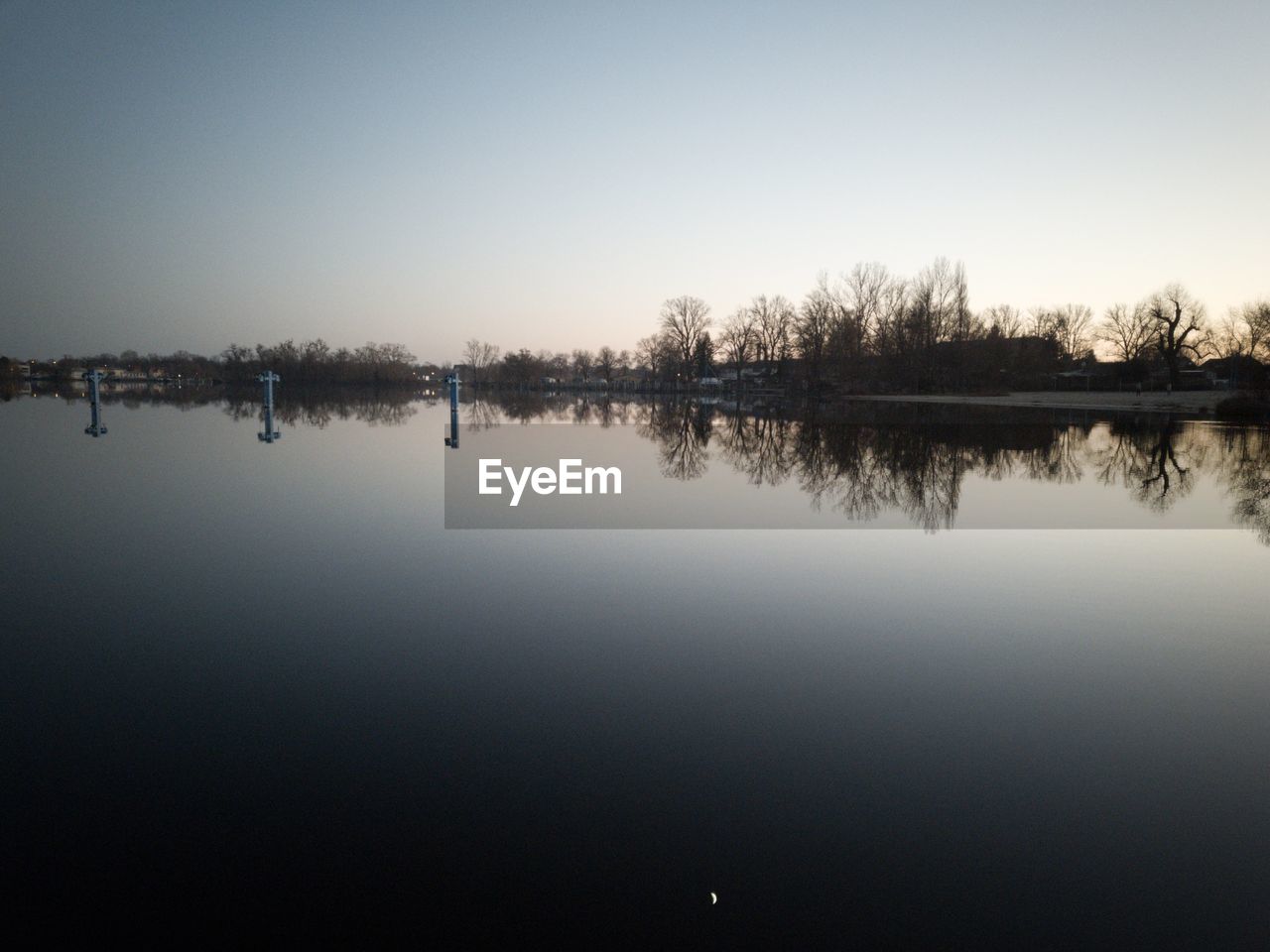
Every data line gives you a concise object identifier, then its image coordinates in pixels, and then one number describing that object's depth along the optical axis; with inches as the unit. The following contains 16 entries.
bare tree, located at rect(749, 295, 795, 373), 3951.8
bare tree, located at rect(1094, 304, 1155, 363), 3457.2
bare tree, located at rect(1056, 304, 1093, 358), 4431.6
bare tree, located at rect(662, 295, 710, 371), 4284.0
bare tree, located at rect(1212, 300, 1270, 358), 1895.9
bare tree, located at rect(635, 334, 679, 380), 4530.0
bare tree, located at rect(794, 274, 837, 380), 3427.7
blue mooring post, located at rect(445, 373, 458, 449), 940.0
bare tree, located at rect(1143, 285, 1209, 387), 2837.1
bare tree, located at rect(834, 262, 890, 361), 3292.3
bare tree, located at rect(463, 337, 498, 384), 6643.7
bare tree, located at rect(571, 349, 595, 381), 5772.6
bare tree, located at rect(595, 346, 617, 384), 5724.4
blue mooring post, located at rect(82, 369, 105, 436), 963.3
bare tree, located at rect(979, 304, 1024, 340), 4293.1
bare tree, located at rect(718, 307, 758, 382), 4116.6
